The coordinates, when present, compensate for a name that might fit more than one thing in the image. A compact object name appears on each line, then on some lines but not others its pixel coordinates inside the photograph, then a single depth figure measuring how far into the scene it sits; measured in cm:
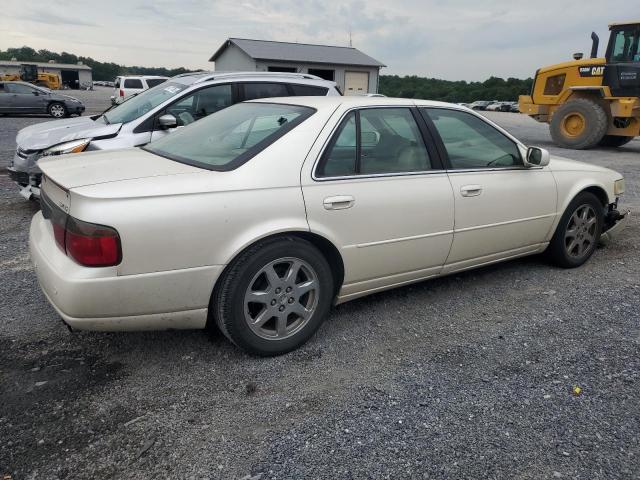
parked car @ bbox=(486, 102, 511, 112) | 5322
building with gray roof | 2825
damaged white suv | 563
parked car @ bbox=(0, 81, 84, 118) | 1877
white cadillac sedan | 251
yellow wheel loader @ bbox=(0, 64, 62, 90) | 5180
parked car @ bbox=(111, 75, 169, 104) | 1953
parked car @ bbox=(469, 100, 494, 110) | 5741
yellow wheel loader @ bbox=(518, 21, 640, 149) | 1230
